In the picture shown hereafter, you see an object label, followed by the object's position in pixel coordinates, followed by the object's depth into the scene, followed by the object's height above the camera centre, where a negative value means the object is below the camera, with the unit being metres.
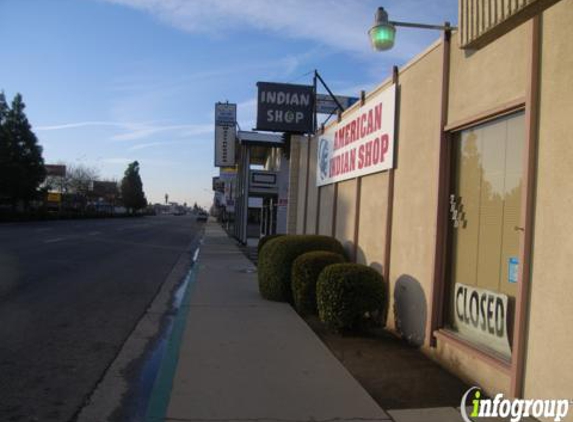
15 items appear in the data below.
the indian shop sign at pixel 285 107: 16.75 +3.09
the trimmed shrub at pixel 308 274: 8.81 -0.88
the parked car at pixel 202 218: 97.75 -1.24
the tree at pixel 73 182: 97.94 +3.81
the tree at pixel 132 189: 123.62 +3.82
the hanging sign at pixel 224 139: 35.59 +4.40
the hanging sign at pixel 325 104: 25.17 +4.94
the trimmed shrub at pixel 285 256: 10.16 -0.73
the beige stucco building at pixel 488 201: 4.46 +0.22
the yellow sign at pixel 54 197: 86.87 +0.99
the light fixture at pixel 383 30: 7.00 +2.26
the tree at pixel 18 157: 52.50 +4.17
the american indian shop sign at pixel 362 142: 8.34 +1.30
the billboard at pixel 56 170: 92.00 +5.28
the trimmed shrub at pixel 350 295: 7.25 -0.96
